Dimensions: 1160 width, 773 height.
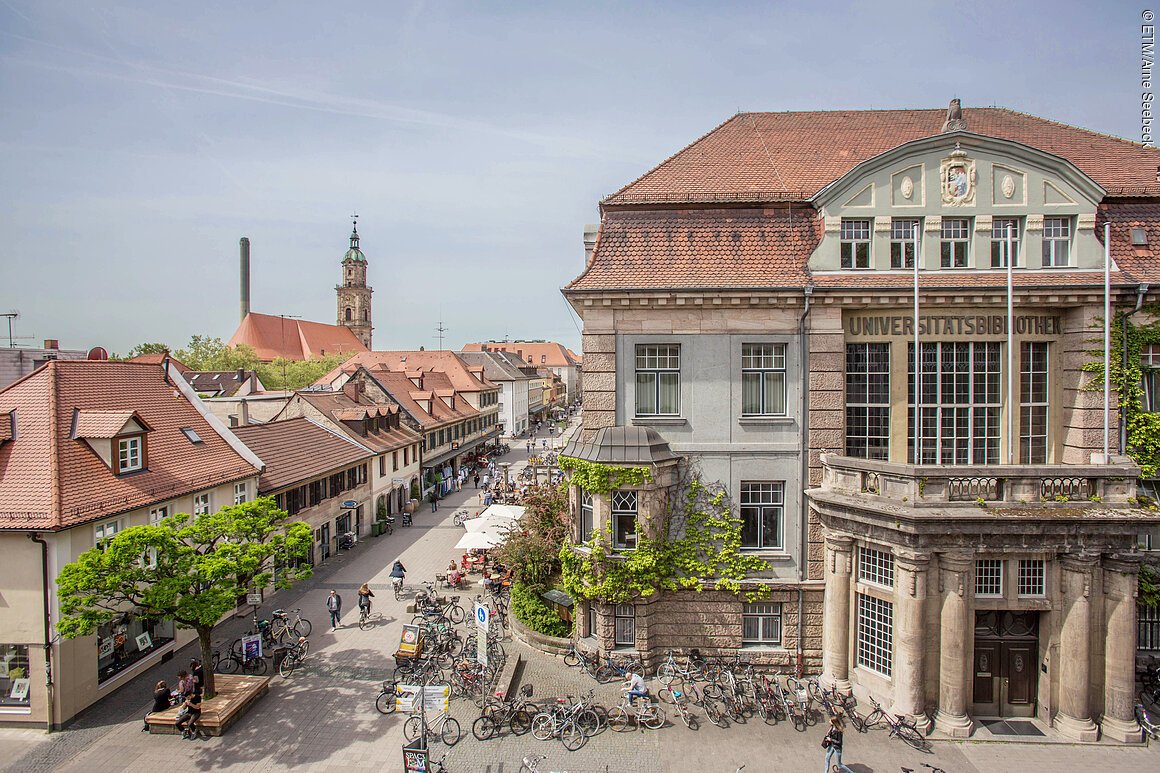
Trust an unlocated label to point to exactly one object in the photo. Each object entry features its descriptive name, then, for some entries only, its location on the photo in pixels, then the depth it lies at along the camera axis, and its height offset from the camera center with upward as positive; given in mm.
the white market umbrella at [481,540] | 23484 -6492
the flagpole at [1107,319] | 14539 +1367
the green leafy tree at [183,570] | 13430 -4535
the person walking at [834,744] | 12703 -7708
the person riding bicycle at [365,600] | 22047 -8240
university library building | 15438 +288
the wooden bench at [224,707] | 14812 -8385
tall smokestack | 124250 +21271
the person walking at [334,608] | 21438 -8208
